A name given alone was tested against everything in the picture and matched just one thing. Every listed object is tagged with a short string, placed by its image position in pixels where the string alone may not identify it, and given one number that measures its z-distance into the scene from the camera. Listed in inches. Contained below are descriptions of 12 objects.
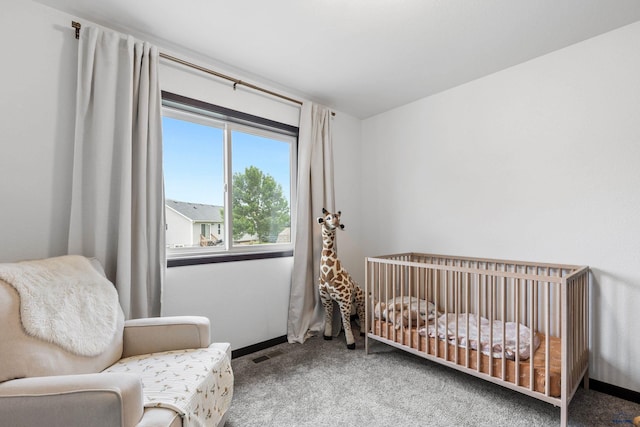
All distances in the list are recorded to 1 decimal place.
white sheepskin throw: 49.2
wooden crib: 63.5
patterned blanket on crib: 70.3
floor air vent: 95.9
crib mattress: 64.2
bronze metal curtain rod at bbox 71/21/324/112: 71.5
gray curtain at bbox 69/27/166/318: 70.2
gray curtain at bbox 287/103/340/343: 112.1
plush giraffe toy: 106.3
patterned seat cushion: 46.1
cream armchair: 37.4
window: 92.2
